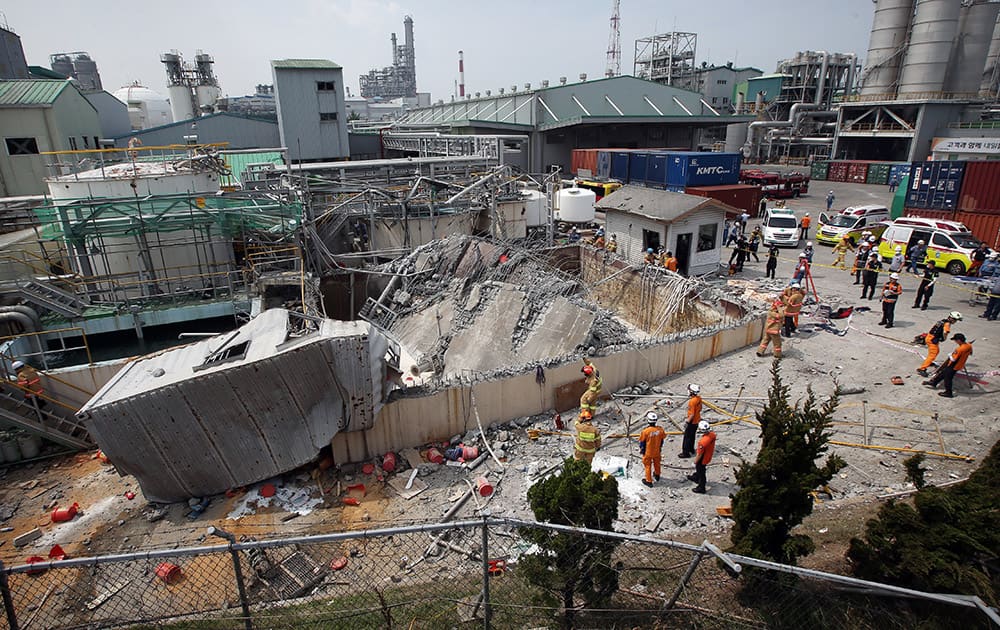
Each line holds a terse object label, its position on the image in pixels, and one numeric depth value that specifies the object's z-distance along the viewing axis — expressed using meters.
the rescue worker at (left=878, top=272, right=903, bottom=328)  13.02
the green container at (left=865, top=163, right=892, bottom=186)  41.92
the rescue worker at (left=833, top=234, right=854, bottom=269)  19.72
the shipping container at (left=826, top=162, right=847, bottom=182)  44.59
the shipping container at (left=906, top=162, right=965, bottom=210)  21.27
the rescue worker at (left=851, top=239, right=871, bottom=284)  17.58
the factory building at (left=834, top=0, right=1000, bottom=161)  41.09
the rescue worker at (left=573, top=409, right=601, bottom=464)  8.12
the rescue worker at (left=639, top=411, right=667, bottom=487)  7.88
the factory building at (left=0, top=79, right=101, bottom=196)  24.78
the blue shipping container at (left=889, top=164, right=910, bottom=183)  35.55
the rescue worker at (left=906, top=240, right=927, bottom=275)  17.73
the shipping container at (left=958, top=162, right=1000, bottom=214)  19.97
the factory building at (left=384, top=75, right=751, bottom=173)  41.44
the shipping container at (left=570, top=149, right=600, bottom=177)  37.03
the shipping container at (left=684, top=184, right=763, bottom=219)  28.14
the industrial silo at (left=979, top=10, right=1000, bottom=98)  48.59
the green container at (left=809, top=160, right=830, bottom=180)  46.06
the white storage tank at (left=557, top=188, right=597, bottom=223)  24.22
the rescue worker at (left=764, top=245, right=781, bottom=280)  18.03
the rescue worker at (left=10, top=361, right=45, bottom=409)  10.10
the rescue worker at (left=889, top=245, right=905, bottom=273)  16.48
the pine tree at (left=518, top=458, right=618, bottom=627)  4.68
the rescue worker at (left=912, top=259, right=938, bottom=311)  14.39
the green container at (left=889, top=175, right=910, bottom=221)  23.42
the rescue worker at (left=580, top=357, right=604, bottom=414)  8.97
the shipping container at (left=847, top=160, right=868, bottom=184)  43.19
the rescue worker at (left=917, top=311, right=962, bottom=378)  10.54
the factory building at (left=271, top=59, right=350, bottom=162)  32.94
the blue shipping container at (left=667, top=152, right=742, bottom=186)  28.70
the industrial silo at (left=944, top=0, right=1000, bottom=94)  42.12
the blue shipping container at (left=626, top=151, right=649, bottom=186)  32.09
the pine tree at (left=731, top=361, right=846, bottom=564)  4.84
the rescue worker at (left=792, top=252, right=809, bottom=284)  15.45
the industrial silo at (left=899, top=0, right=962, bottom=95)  40.56
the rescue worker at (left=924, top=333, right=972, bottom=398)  9.52
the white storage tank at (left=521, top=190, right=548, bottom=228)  22.89
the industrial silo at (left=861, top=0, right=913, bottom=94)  43.88
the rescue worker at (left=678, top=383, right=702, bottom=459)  8.40
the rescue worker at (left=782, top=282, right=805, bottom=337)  12.69
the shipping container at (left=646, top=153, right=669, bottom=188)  30.22
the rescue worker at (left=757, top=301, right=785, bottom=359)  11.60
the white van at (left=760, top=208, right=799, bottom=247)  22.62
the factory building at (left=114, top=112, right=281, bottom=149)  36.69
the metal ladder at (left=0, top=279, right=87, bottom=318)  12.72
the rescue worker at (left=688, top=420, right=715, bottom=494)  7.59
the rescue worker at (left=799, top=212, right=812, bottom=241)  23.44
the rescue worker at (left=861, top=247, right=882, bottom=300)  15.70
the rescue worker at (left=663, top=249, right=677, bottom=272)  16.47
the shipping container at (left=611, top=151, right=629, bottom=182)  33.53
